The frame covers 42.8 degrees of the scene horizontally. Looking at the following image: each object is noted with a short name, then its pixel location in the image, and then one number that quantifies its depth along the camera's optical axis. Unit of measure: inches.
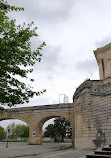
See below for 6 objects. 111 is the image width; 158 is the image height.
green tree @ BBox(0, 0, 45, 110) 276.4
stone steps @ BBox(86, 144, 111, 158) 223.9
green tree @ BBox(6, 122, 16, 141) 2361.2
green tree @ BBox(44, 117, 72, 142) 1609.3
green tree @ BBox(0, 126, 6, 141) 2292.7
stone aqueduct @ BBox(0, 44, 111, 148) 465.4
